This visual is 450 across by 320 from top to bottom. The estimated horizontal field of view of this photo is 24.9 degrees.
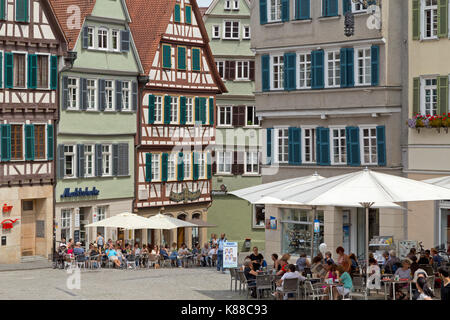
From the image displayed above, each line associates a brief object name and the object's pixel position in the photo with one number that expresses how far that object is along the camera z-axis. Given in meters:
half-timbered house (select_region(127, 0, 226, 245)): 48.78
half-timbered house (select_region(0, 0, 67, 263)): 40.12
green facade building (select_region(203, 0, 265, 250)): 58.38
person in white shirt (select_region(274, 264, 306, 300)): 22.36
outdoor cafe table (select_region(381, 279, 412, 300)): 21.53
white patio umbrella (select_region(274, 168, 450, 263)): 20.65
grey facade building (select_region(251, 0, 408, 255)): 35.41
